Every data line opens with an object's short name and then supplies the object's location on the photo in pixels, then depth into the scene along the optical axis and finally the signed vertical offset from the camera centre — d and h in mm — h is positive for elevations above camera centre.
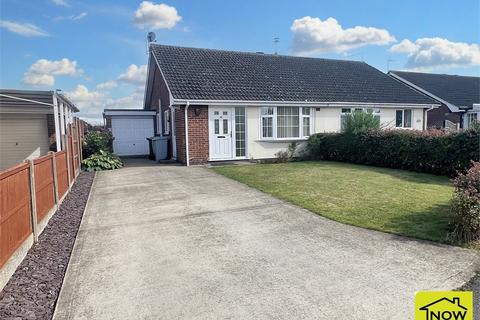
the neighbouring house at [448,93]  25781 +3067
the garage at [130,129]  19984 +554
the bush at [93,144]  15828 -213
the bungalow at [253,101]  14477 +1588
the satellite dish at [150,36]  19578 +5840
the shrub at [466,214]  4914 -1222
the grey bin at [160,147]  16656 -461
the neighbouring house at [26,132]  13461 +409
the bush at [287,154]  15633 -896
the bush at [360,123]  14715 +451
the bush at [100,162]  13852 -950
